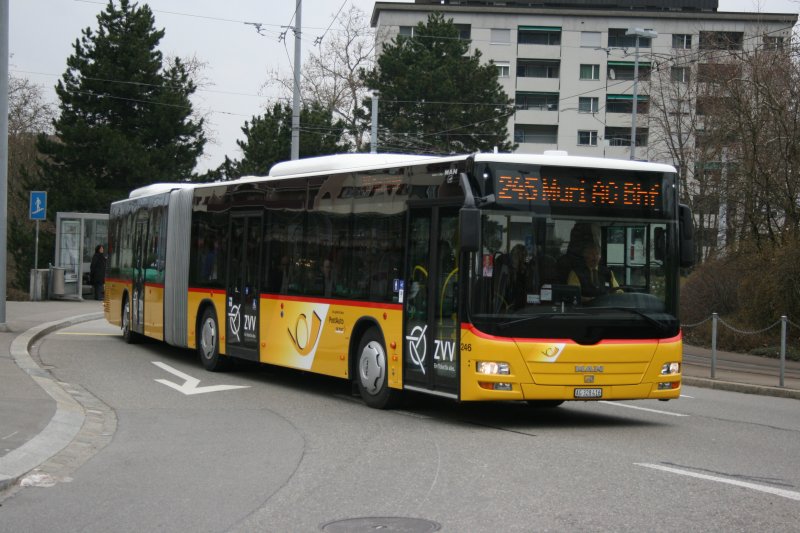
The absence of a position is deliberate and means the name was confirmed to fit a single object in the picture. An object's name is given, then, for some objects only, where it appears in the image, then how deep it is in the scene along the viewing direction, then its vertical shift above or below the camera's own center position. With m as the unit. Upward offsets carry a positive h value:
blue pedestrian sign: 31.72 +1.22
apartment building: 83.31 +15.54
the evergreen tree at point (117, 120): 52.38 +6.23
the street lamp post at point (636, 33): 38.09 +7.81
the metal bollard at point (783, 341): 17.99 -1.00
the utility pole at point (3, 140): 22.97 +2.19
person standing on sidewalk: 38.47 -0.55
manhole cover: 7.21 -1.65
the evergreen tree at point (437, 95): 59.59 +8.82
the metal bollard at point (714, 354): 19.15 -1.32
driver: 12.10 -0.06
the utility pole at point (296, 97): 31.96 +4.45
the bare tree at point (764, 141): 25.20 +3.00
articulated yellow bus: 11.91 -0.11
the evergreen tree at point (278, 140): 56.25 +5.91
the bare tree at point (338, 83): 67.12 +10.31
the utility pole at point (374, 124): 39.52 +4.90
